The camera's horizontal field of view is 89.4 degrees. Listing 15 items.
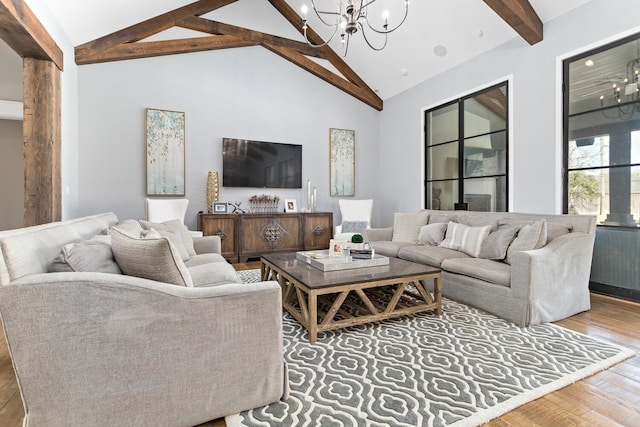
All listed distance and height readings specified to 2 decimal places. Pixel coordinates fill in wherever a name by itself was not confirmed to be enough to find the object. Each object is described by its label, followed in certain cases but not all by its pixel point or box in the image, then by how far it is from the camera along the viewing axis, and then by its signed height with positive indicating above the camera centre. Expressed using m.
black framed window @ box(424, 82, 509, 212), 4.21 +0.86
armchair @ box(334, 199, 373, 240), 5.37 -0.04
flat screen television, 5.17 +0.80
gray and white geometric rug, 1.41 -0.86
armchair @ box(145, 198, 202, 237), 4.28 +0.04
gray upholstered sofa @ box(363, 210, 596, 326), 2.38 -0.44
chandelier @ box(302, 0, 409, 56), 2.49 +1.55
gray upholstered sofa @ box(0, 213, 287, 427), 1.10 -0.48
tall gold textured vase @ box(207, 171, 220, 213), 4.93 +0.35
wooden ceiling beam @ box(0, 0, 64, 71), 2.33 +1.46
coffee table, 2.12 -0.59
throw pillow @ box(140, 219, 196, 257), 2.89 -0.15
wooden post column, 3.06 +0.68
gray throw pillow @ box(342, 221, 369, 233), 5.32 -0.24
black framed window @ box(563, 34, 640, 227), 3.02 +0.78
